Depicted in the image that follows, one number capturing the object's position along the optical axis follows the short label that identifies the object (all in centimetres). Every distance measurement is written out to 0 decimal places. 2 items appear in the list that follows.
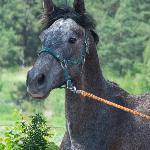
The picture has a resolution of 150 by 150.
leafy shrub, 938
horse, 723
